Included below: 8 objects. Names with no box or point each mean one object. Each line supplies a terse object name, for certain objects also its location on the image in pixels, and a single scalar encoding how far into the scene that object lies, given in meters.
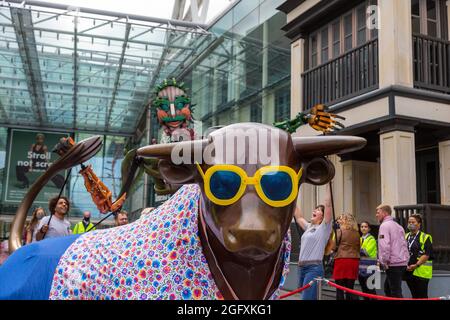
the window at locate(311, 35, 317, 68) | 12.82
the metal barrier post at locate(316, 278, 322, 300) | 6.09
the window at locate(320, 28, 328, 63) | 12.41
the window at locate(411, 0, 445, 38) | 10.75
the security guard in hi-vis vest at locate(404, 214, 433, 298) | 7.27
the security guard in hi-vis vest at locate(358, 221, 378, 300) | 7.91
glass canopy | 18.61
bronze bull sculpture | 2.07
